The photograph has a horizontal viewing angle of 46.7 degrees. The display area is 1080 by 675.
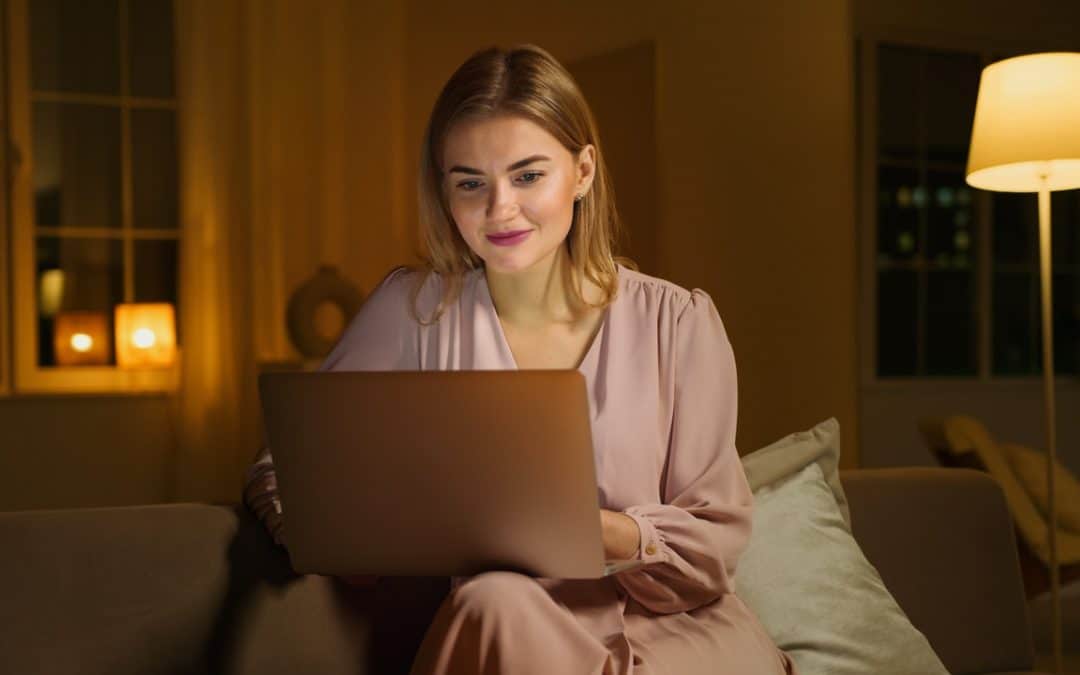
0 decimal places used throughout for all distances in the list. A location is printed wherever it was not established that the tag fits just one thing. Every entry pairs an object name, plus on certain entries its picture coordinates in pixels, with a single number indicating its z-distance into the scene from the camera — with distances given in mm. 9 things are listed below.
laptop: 1217
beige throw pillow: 1789
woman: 1503
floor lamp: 2832
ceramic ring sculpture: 4609
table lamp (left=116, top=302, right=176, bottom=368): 4715
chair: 3832
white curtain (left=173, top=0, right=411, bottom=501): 4777
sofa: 1469
